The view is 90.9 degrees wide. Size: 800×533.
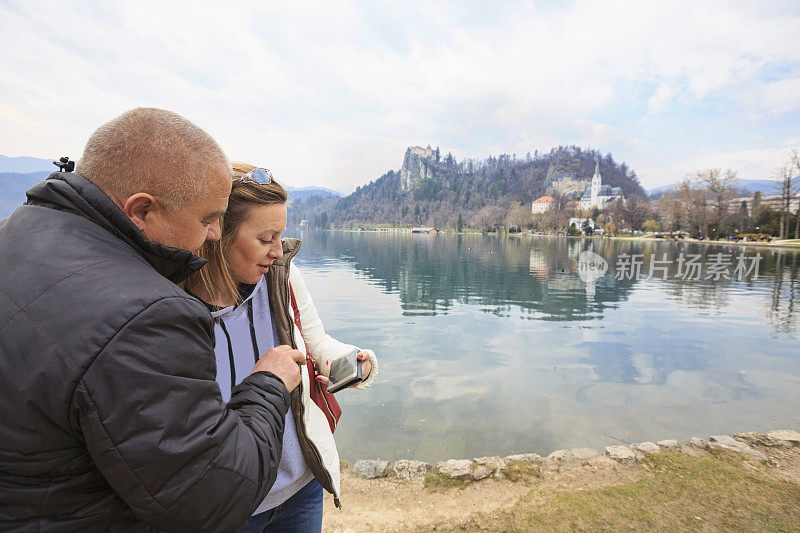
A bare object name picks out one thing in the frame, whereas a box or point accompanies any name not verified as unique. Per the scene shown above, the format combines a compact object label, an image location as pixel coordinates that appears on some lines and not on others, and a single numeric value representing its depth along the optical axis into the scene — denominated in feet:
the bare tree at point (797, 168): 209.84
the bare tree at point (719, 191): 235.40
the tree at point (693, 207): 240.53
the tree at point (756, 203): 218.38
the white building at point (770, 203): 229.45
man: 2.75
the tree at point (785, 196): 196.24
